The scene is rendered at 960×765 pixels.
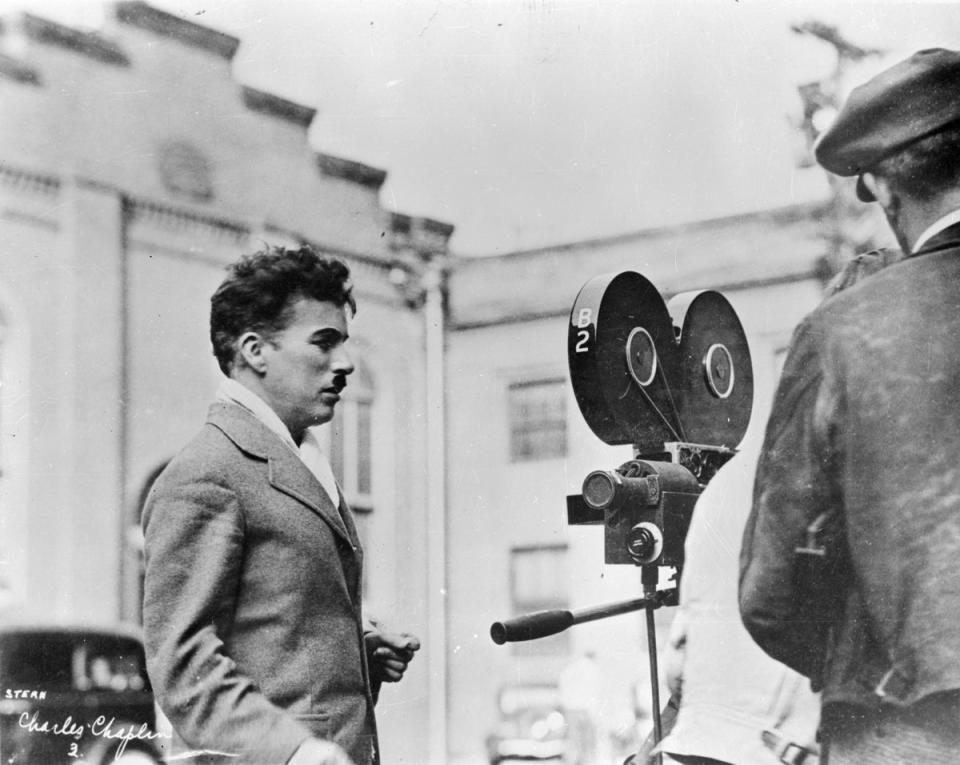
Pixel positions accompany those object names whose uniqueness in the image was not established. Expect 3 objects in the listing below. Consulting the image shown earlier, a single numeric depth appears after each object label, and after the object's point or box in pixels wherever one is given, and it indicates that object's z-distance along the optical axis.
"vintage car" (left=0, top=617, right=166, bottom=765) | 2.95
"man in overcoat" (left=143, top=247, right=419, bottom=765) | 2.20
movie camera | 2.60
